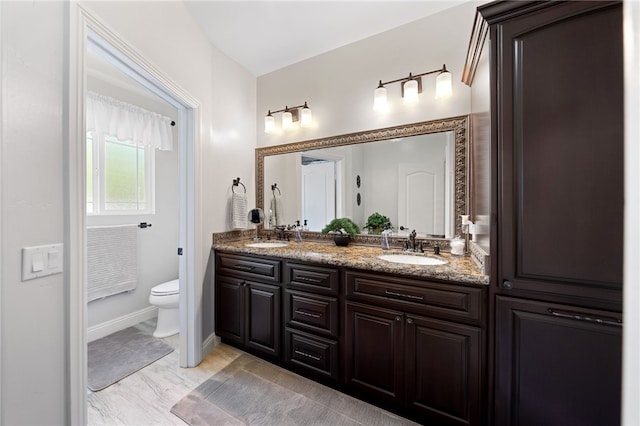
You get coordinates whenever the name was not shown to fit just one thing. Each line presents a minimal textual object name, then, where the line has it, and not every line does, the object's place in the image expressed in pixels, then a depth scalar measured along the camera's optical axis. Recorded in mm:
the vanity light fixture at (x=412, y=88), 1881
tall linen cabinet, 991
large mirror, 1981
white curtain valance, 2369
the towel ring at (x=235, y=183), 2592
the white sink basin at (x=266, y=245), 2404
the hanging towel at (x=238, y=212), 2514
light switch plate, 900
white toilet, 2447
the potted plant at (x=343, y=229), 2299
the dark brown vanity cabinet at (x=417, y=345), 1305
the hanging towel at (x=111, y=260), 2369
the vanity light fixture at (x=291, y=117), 2531
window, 2484
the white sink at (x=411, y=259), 1776
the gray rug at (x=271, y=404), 1537
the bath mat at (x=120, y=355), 1877
